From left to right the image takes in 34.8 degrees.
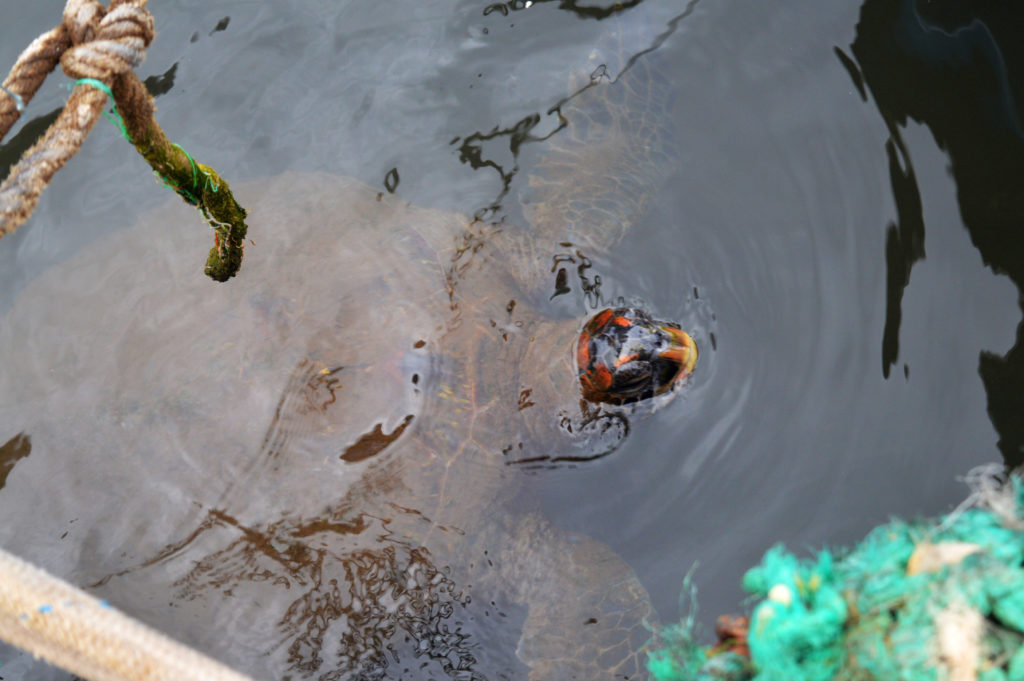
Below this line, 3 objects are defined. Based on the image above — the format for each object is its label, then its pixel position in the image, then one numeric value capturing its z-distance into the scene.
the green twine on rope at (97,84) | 1.42
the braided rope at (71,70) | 1.41
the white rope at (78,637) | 1.39
